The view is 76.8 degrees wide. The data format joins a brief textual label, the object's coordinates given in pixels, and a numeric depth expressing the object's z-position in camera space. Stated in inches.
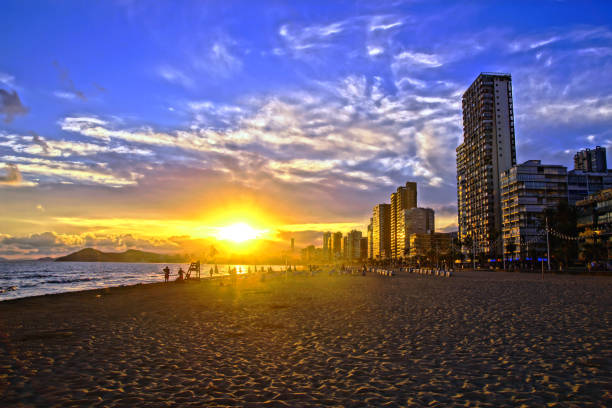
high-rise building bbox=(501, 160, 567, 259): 5088.6
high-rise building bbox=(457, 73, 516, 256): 6048.2
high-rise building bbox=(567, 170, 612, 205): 5295.3
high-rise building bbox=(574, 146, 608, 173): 7431.1
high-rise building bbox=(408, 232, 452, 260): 7217.5
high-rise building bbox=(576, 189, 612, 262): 3533.5
